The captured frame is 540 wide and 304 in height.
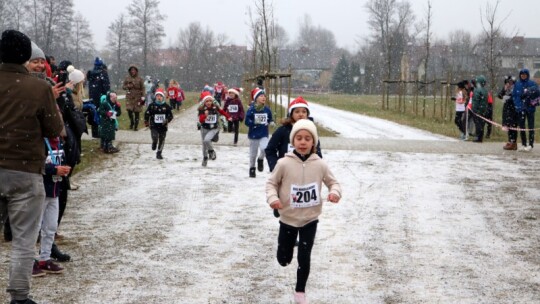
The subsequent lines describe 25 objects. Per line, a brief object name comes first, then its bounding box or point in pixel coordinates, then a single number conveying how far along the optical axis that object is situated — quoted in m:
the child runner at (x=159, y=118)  15.32
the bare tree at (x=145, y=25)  88.31
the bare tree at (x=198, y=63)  97.25
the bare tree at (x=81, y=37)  83.88
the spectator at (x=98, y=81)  16.88
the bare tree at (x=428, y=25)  34.34
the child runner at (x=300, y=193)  5.67
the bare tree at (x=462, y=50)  103.99
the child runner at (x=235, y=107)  16.54
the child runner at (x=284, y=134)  7.19
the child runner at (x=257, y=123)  12.74
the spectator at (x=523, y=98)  16.64
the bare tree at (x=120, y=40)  89.19
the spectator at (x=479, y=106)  19.36
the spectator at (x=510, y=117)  17.33
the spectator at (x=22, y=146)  4.88
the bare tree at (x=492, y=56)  21.27
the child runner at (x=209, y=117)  14.50
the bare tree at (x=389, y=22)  82.12
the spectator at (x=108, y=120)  15.48
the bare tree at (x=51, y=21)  72.88
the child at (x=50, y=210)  6.08
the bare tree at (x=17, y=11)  75.38
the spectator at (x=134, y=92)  21.56
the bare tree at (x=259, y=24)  25.22
